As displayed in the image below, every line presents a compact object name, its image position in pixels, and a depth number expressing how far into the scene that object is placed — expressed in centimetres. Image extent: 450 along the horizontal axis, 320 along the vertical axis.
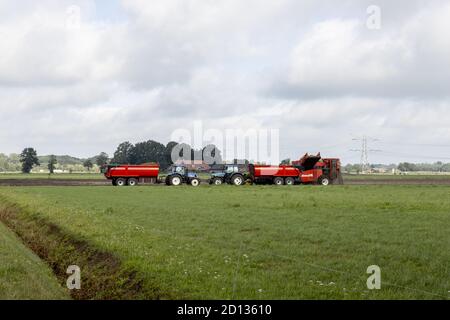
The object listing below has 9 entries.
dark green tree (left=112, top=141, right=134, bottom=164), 16200
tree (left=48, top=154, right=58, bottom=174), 16130
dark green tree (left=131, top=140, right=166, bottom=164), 16025
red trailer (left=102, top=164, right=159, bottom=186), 6169
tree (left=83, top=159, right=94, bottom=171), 19138
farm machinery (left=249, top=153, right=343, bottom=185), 6072
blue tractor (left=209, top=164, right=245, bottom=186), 6022
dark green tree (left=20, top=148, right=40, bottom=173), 18100
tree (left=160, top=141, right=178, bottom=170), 16051
